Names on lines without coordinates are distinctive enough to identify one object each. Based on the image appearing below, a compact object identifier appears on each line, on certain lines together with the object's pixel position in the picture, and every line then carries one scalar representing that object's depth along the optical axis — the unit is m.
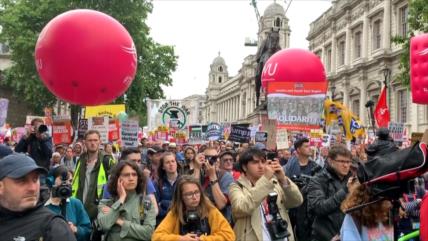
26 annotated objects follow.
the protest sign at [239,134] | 14.46
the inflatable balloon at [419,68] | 4.46
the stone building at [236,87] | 68.38
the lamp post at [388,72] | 32.64
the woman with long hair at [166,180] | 6.09
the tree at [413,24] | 18.83
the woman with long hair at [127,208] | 4.77
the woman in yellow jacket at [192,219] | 4.29
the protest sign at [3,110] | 12.02
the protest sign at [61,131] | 12.55
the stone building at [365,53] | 35.44
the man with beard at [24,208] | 2.71
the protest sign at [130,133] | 11.56
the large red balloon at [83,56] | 6.46
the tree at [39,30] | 31.50
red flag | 17.31
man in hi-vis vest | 6.04
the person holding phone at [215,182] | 5.39
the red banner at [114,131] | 13.54
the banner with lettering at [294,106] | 10.14
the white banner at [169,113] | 14.08
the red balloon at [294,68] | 10.55
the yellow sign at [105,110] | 15.41
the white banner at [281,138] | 11.10
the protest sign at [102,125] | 10.52
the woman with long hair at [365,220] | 3.29
